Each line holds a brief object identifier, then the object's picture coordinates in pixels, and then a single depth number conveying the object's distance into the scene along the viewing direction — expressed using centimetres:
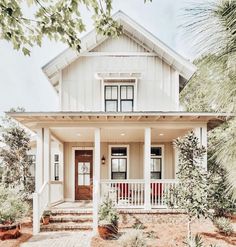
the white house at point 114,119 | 877
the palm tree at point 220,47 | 242
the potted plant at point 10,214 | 698
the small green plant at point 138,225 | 765
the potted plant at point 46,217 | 793
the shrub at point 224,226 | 715
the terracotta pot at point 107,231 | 684
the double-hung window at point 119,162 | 1153
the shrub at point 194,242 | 549
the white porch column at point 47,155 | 881
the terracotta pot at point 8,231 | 696
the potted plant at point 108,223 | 685
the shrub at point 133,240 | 583
